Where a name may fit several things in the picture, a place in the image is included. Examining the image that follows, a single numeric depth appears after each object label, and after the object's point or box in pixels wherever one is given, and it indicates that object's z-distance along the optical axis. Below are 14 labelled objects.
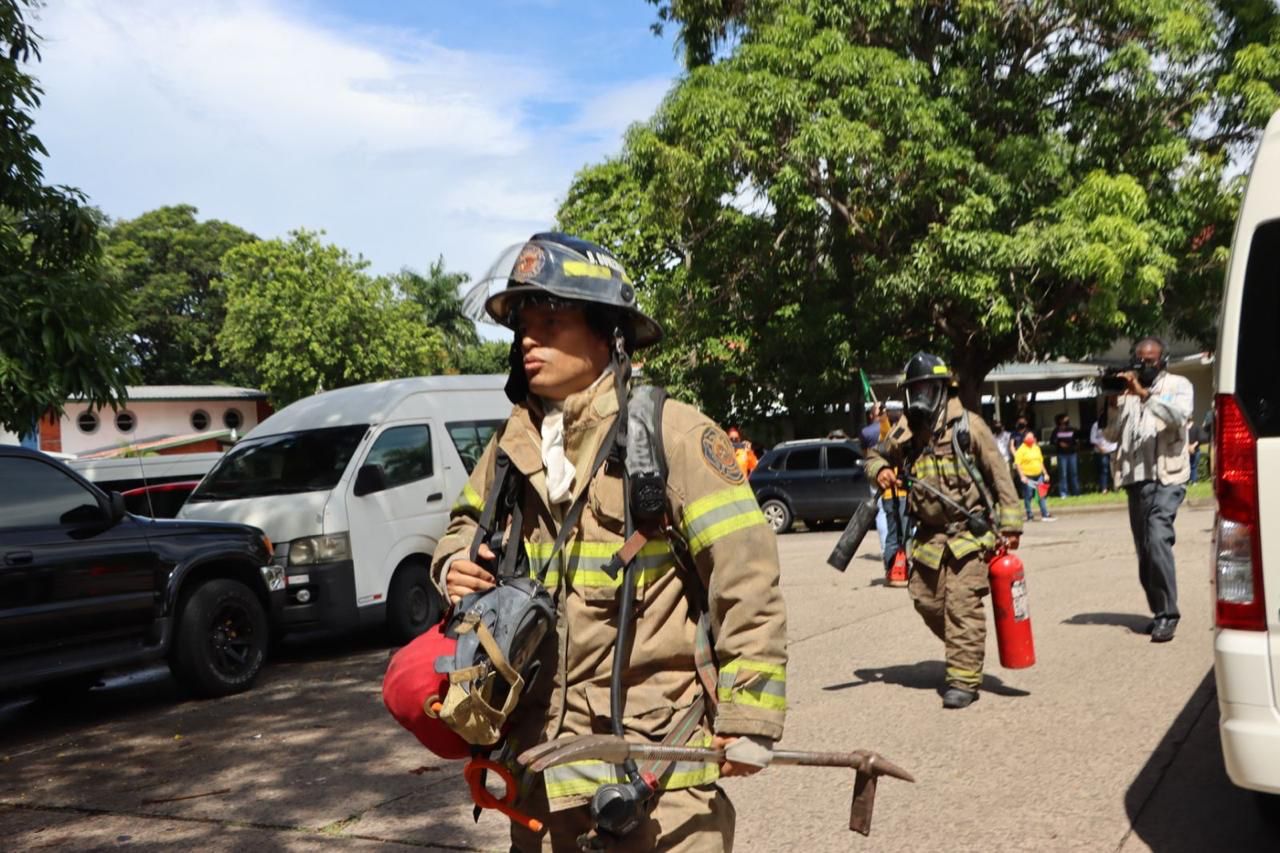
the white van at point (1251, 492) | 3.60
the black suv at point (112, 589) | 7.37
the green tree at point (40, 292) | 8.59
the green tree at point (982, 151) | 19.16
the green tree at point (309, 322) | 44.75
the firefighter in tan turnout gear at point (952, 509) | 6.54
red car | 13.98
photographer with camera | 7.67
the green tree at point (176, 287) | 58.78
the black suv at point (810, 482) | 20.45
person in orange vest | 22.20
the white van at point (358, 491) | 9.59
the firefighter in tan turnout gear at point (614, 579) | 2.42
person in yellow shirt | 19.08
